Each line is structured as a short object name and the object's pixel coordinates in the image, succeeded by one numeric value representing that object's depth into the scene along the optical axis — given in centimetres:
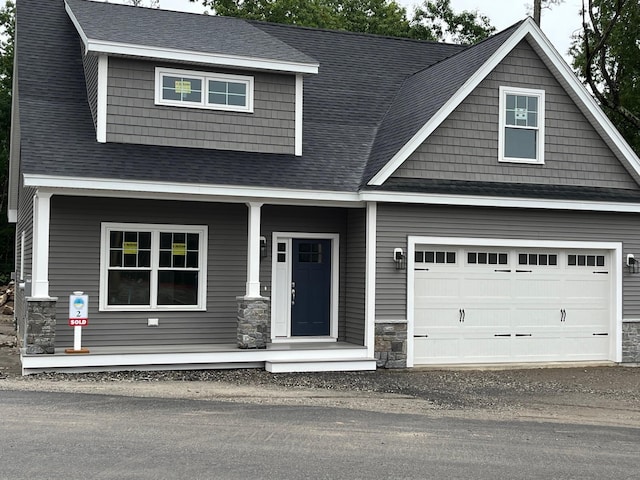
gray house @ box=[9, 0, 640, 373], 1548
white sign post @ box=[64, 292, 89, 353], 1427
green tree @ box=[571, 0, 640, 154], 2980
